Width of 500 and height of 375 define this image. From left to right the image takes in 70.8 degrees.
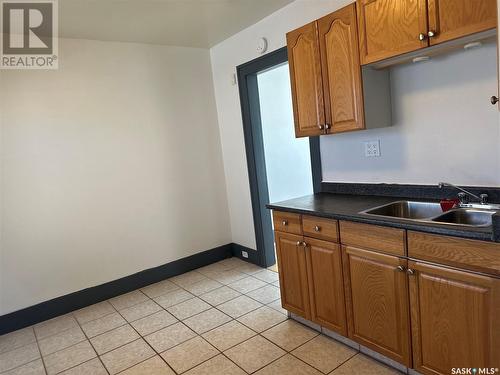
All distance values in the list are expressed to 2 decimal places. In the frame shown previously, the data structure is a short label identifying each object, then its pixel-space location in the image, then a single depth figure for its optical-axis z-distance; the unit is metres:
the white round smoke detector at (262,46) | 3.21
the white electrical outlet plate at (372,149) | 2.47
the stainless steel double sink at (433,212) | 1.82
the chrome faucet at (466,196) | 1.90
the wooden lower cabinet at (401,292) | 1.51
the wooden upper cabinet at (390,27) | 1.81
